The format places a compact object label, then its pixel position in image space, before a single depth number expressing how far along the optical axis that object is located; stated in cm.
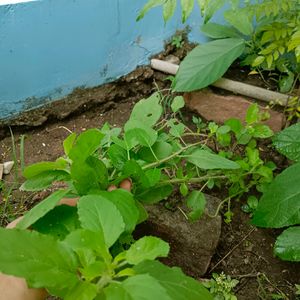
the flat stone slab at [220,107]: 164
